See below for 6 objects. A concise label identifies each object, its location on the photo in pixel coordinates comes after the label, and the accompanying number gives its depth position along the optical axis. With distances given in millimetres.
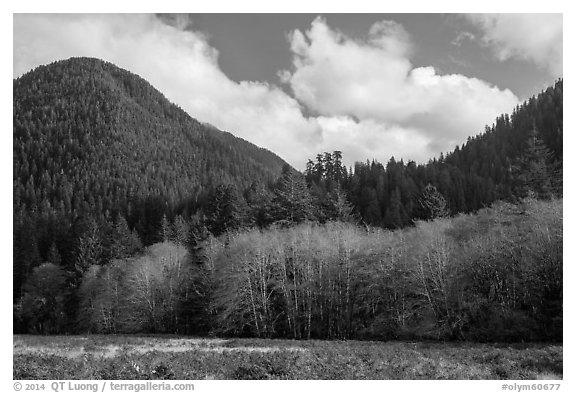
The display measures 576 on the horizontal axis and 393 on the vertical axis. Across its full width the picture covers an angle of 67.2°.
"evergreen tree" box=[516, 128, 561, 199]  57656
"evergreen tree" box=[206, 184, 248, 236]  75938
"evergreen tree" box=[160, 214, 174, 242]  90525
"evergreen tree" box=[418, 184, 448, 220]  67500
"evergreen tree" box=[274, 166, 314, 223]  66875
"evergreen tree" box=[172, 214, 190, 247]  83012
